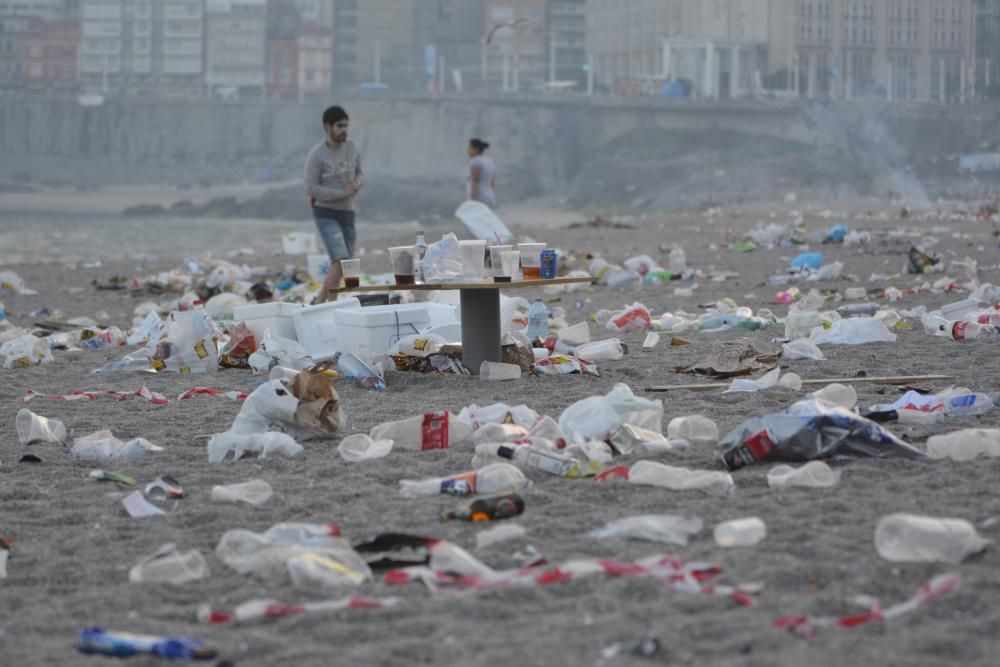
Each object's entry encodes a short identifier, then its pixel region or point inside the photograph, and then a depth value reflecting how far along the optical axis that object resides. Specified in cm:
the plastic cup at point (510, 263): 1205
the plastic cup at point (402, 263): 1244
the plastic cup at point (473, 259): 1246
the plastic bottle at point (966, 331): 1407
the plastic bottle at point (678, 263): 2509
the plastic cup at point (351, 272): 1284
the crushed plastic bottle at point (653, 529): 712
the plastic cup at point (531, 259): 1255
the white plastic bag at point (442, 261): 1228
